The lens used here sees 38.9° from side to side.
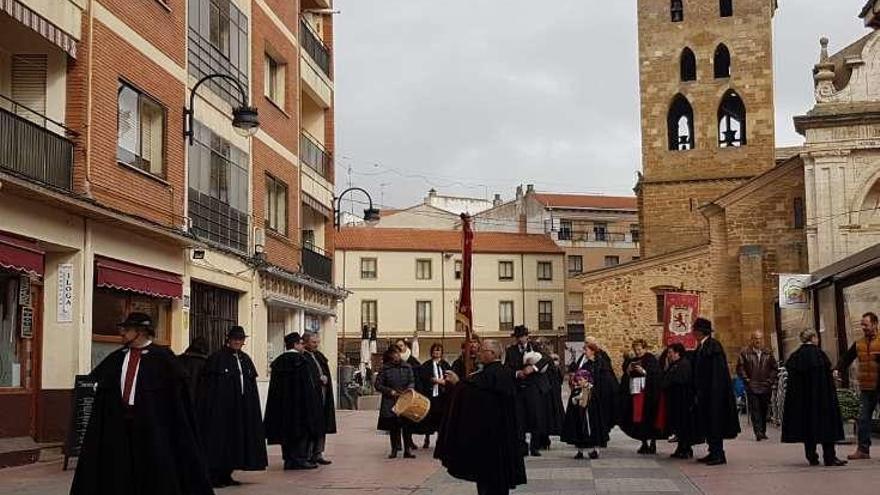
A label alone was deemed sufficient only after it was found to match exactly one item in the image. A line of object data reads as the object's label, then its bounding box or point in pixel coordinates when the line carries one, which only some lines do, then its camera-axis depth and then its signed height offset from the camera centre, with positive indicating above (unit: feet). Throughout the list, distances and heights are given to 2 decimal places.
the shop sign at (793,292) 97.60 +4.15
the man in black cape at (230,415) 47.75 -2.41
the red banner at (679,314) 123.03 +3.25
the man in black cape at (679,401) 58.32 -2.58
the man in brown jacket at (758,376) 74.23 -1.84
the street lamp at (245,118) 71.05 +13.33
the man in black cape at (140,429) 30.19 -1.86
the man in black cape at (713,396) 54.75 -2.20
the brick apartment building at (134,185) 56.75 +9.47
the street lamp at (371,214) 115.15 +12.65
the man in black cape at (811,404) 50.90 -2.42
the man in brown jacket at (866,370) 52.49 -1.08
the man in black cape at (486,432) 37.11 -2.50
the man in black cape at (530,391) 61.05 -2.14
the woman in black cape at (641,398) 63.16 -2.64
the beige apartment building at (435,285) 261.85 +13.78
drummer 62.59 -1.83
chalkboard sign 52.65 -2.59
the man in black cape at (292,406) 54.08 -2.36
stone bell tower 196.34 +38.12
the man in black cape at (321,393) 55.31 -1.89
